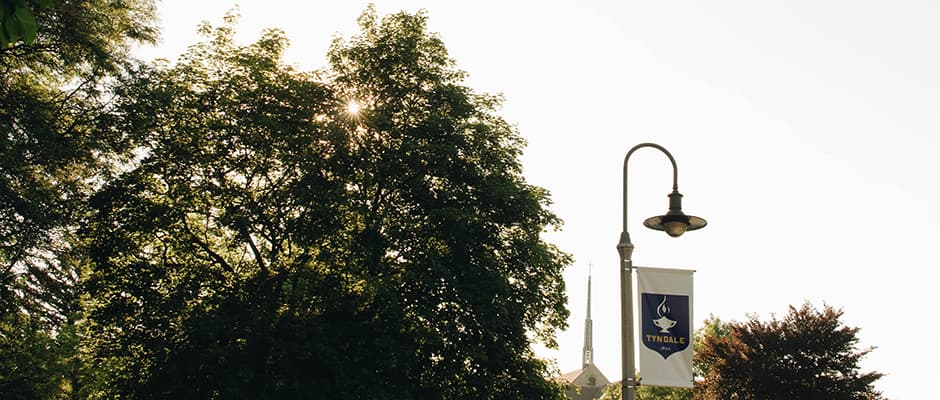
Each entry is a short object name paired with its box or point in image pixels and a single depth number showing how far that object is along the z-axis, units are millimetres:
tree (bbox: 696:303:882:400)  38000
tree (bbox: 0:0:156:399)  21156
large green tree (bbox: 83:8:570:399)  21828
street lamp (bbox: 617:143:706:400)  9859
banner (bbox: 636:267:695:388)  9781
